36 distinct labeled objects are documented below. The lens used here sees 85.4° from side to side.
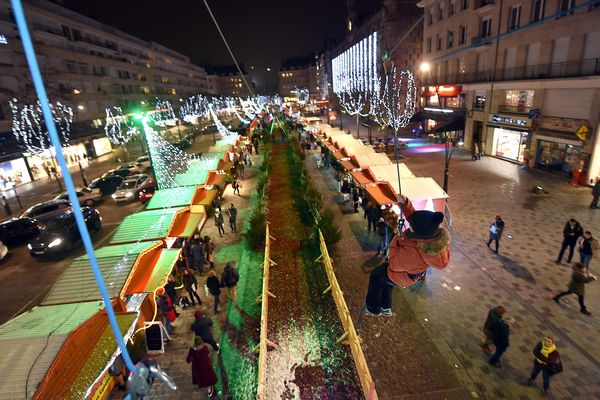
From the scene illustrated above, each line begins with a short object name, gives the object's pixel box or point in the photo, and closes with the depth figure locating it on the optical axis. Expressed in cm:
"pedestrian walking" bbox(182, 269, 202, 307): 1081
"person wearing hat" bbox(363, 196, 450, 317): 543
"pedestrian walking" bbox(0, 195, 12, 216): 2280
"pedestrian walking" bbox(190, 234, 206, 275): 1252
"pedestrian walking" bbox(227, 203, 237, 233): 1653
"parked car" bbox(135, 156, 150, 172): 3338
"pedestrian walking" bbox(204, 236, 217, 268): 1353
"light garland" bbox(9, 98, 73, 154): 3284
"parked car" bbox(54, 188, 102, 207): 2391
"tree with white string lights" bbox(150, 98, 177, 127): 6797
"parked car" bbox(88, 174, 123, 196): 2614
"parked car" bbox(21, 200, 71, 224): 1898
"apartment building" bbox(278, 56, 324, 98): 16962
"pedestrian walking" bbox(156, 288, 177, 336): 948
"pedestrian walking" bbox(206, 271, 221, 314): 1021
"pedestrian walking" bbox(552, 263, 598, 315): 877
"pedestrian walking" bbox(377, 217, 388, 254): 1331
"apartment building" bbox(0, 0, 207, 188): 3353
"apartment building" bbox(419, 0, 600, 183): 1941
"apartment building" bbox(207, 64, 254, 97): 16200
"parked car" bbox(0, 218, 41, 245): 1761
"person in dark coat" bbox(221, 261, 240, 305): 1063
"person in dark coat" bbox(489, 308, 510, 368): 732
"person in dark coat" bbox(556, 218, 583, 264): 1127
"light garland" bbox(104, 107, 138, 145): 5088
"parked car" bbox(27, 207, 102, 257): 1583
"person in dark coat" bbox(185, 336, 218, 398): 720
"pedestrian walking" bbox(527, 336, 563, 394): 663
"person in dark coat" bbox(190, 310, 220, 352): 815
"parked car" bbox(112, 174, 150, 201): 2378
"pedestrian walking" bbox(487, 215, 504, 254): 1233
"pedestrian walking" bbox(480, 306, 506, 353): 747
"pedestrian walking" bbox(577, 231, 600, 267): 1035
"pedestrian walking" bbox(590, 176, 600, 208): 1591
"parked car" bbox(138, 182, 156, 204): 2319
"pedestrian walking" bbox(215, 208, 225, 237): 1625
